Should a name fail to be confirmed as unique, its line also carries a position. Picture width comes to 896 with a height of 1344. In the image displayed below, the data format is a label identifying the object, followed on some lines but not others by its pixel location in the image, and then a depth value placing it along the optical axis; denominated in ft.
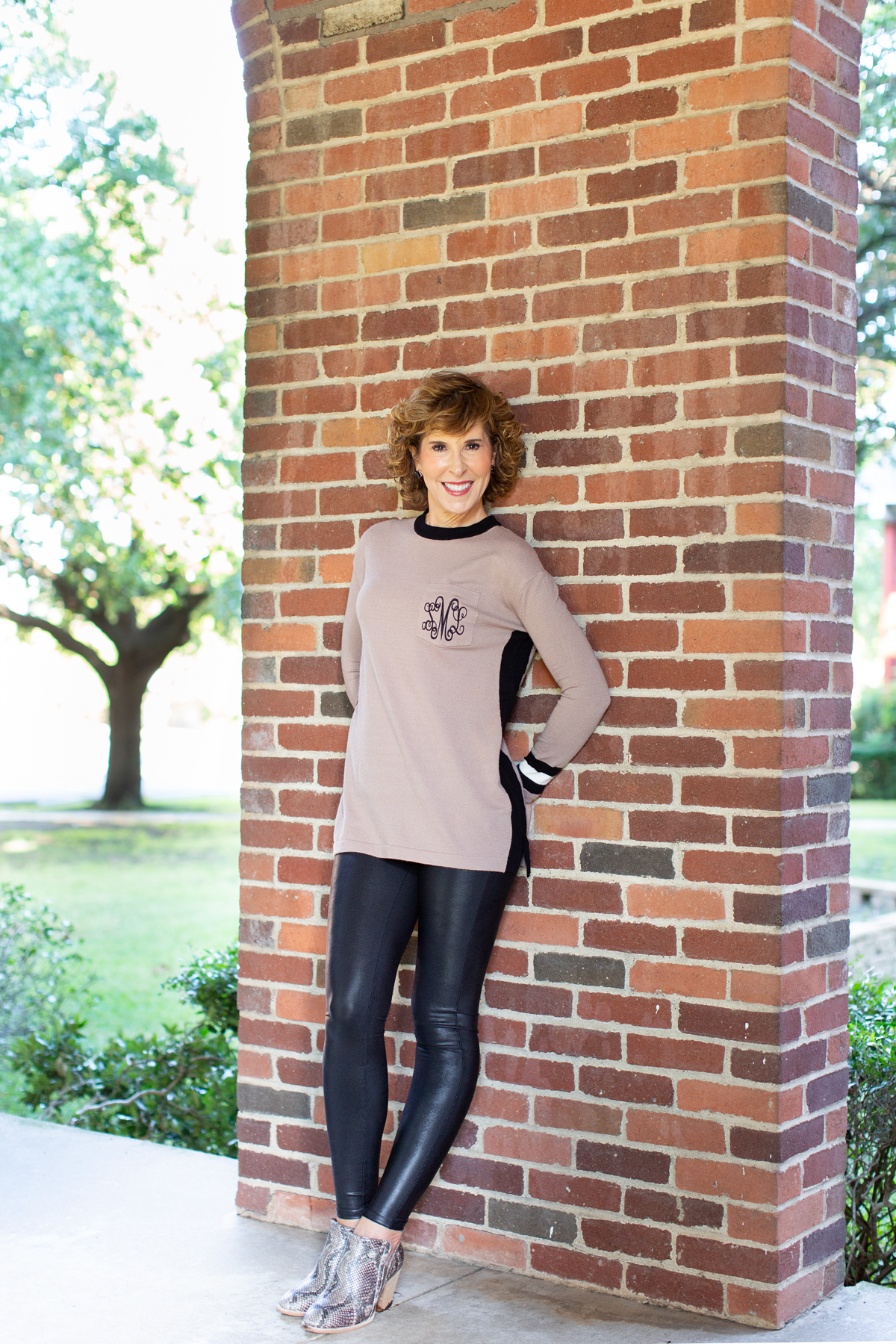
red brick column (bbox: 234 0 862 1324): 9.50
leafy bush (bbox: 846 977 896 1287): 11.56
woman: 9.84
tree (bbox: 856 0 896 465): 20.63
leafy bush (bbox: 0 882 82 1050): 19.85
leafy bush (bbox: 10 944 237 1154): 15.39
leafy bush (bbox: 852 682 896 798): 65.57
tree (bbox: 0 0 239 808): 28.76
